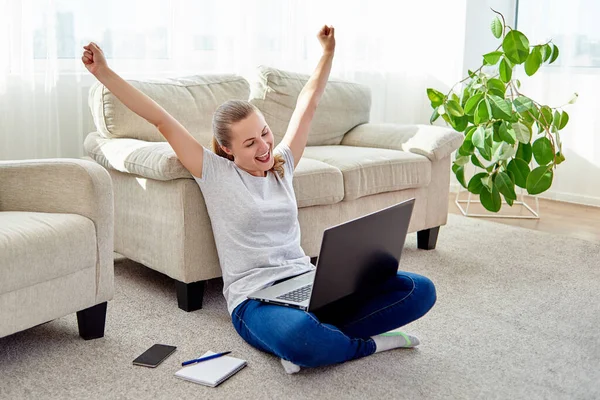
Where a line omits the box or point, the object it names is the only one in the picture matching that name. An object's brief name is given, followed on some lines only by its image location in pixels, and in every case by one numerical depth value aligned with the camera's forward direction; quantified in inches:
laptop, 72.9
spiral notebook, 77.5
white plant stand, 165.2
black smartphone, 81.9
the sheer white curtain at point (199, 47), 122.5
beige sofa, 97.7
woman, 81.5
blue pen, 81.7
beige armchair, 77.1
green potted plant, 143.0
